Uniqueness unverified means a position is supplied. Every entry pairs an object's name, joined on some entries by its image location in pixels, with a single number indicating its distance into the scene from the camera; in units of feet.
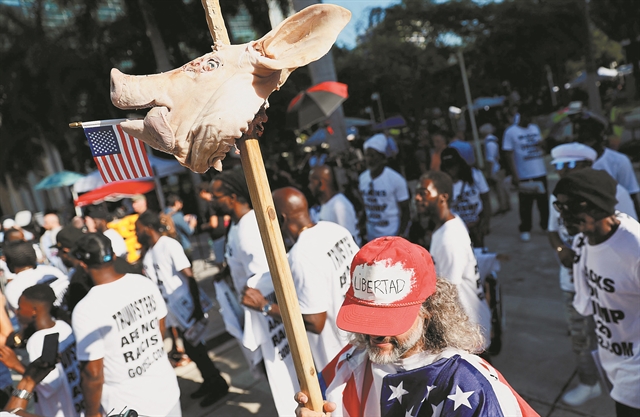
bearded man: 4.98
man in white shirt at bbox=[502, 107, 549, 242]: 24.18
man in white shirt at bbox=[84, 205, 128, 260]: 19.26
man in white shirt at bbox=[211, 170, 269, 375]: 11.41
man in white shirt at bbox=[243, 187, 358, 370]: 9.39
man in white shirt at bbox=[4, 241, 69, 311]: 13.58
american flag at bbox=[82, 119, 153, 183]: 5.46
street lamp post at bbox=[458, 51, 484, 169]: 36.04
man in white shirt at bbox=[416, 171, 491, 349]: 10.43
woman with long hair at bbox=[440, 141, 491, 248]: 18.39
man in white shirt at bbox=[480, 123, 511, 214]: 30.89
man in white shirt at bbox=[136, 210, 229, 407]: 14.82
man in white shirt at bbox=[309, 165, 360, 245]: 16.99
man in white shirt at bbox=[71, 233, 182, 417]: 8.93
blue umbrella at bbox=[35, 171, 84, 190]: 45.65
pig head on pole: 4.55
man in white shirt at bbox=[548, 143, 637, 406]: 11.37
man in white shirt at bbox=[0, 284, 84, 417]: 9.99
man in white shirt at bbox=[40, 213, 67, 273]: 24.39
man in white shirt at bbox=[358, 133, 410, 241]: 18.42
